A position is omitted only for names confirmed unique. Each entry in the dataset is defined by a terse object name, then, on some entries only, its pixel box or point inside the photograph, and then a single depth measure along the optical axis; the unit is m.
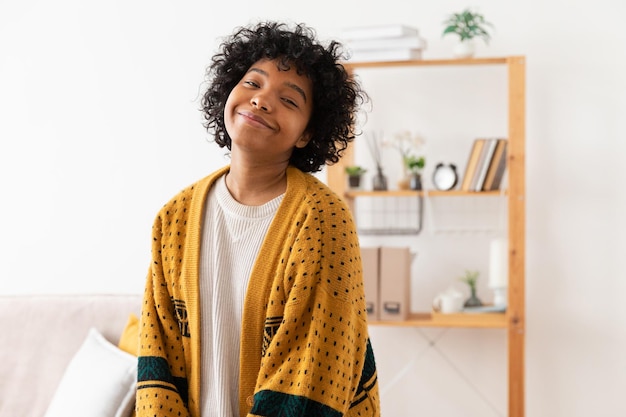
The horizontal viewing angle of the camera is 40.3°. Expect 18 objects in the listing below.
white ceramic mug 3.14
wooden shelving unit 2.99
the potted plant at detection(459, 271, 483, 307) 3.19
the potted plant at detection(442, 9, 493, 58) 3.12
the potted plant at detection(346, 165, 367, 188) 3.22
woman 1.44
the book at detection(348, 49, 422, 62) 3.07
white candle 3.12
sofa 2.54
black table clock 3.19
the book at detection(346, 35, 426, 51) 3.06
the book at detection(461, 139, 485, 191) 3.12
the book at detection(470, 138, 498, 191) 3.10
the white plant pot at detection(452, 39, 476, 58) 3.12
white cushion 2.45
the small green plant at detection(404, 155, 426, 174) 3.19
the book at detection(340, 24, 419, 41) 3.03
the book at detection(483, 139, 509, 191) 3.10
